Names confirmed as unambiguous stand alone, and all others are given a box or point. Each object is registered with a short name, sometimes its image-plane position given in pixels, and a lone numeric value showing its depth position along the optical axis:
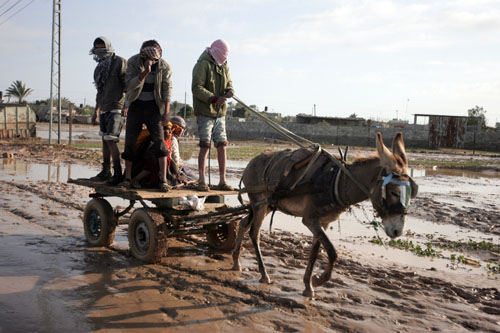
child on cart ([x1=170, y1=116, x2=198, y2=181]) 8.03
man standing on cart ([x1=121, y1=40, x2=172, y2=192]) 7.02
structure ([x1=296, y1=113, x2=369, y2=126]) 53.75
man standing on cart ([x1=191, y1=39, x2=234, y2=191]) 7.15
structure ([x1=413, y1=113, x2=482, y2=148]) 43.19
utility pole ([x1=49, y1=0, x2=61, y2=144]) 26.30
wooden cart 6.60
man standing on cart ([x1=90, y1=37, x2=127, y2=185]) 7.61
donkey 4.85
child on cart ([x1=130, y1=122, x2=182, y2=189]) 7.48
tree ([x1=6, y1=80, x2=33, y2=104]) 76.31
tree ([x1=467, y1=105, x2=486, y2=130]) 71.75
